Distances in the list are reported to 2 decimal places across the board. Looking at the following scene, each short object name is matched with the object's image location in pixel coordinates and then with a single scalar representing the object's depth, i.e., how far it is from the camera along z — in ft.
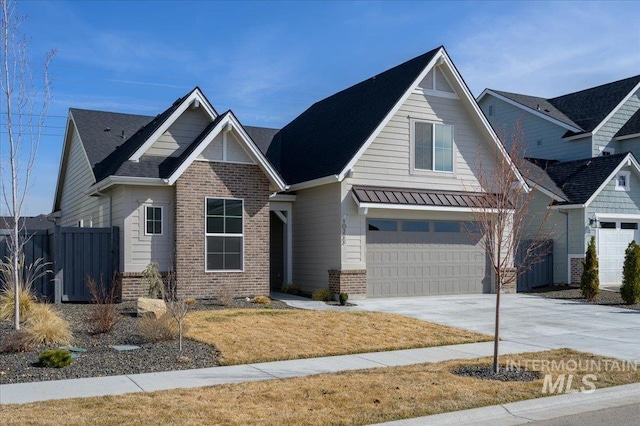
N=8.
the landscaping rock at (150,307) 47.47
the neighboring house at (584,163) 83.82
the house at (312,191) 61.05
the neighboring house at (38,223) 140.07
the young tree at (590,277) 70.59
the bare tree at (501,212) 33.58
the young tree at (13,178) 40.96
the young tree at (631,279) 67.97
